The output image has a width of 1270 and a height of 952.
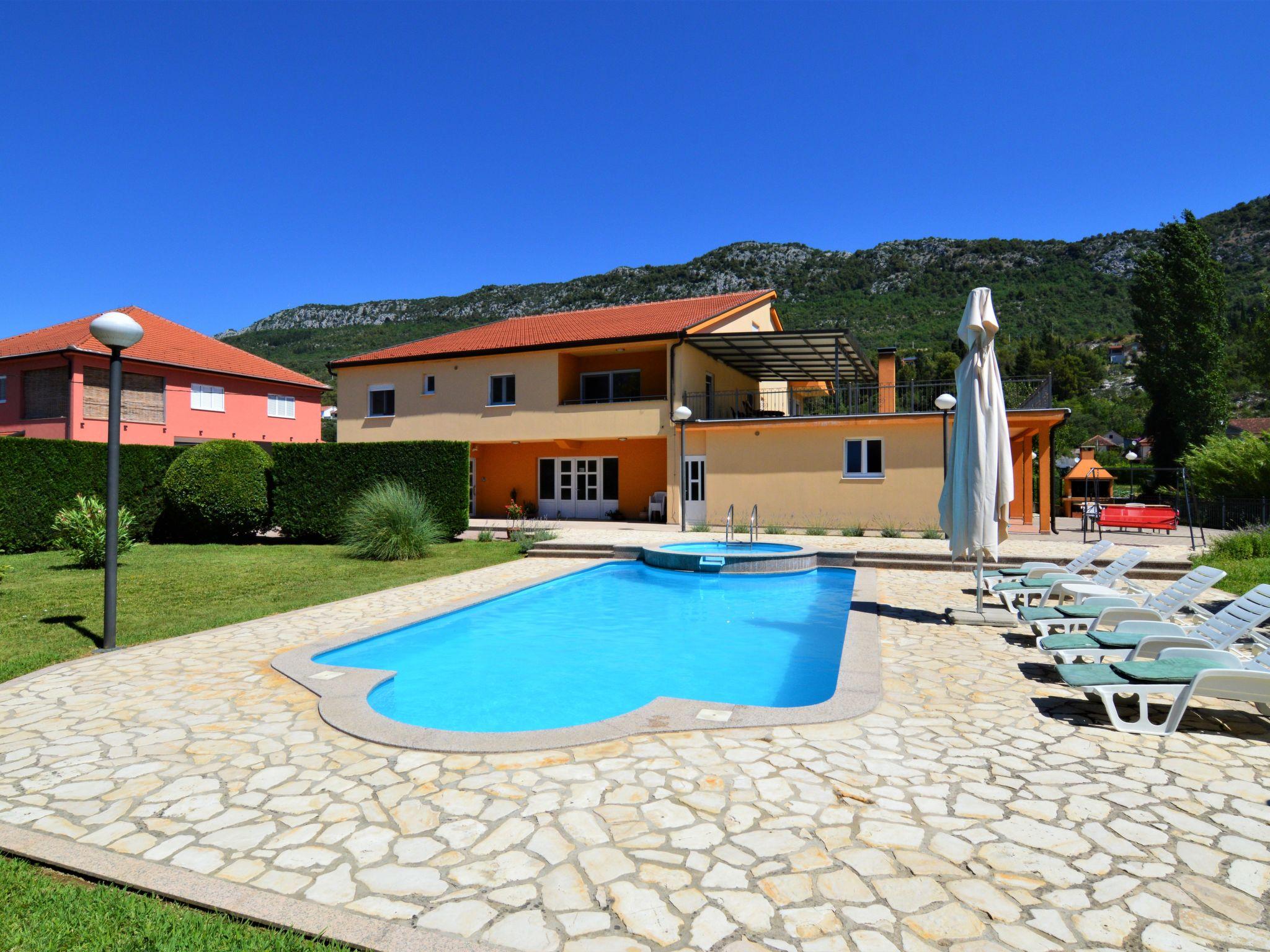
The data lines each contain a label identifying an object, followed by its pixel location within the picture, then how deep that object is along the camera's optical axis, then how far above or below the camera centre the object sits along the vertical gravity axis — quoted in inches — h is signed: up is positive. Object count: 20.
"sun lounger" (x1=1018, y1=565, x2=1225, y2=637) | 250.5 -49.6
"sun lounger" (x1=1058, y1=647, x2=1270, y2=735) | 168.9 -52.4
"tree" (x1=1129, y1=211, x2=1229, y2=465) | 1406.3 +316.8
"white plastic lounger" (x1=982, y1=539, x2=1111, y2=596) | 368.8 -48.3
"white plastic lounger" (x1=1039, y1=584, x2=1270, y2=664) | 210.4 -51.2
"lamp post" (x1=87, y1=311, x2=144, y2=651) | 240.2 +21.4
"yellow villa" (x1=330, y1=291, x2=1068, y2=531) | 788.6 +92.4
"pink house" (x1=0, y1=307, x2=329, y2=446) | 1042.7 +171.8
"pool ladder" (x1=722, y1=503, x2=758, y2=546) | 590.9 -48.0
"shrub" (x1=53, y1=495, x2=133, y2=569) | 482.6 -32.4
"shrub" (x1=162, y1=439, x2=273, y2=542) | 668.1 -3.8
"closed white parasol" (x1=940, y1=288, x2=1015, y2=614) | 298.8 +17.2
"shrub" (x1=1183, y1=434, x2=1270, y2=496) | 743.7 +18.3
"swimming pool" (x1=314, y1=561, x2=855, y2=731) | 240.1 -76.7
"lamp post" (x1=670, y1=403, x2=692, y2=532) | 741.3 +29.1
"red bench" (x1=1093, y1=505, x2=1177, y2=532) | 677.9 -35.1
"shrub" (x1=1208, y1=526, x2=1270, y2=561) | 480.7 -46.8
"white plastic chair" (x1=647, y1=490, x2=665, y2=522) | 919.7 -24.9
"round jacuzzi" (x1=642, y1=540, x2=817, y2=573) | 515.5 -57.8
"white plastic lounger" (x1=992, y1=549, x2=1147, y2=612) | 329.1 -51.1
